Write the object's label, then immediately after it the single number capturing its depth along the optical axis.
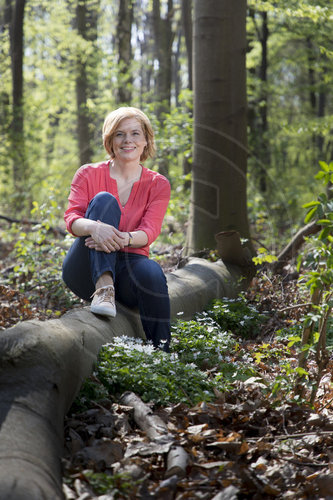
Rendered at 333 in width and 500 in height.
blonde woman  3.71
